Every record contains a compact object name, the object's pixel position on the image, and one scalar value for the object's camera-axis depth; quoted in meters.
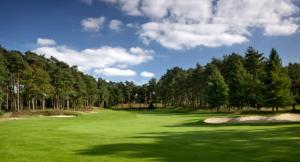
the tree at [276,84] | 63.16
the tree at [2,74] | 77.12
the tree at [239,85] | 78.16
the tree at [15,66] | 89.25
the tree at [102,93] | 173.11
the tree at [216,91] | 83.12
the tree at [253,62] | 92.19
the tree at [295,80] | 82.09
